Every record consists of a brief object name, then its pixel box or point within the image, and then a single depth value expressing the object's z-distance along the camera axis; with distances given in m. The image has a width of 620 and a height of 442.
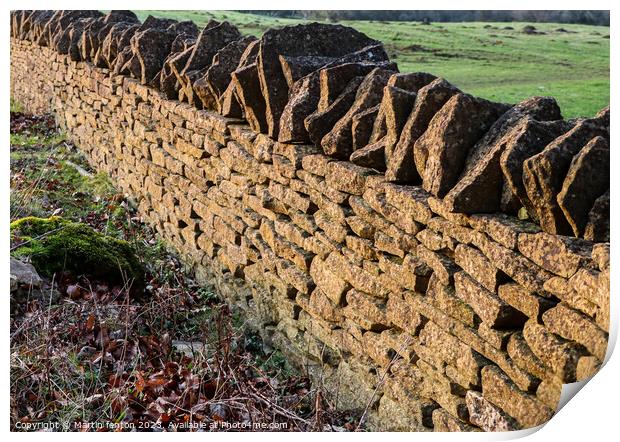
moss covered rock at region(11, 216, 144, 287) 5.55
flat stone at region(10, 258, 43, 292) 5.01
